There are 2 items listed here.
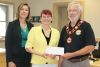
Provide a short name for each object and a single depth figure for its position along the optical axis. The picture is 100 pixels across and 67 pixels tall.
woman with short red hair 2.36
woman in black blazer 2.63
